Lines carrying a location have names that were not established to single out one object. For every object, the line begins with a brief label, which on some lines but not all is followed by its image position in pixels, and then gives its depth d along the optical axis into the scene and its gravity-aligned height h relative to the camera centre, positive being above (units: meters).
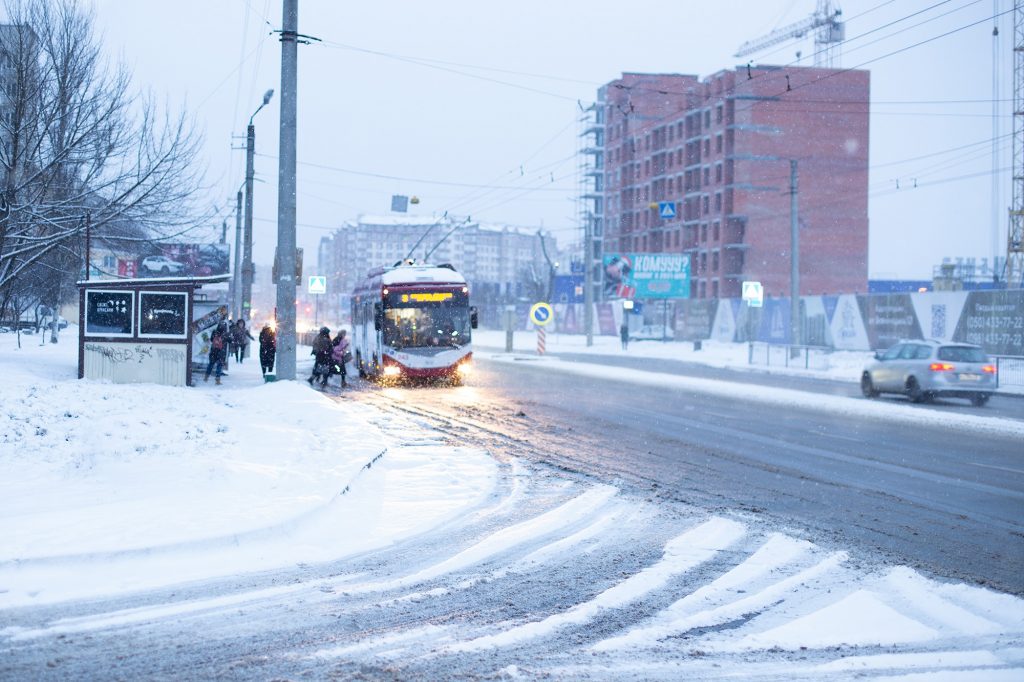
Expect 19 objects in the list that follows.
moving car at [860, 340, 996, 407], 23.91 -0.86
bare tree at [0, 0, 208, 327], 19.02 +3.69
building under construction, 89.62 +14.65
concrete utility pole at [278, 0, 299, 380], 18.70 +2.59
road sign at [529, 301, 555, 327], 45.97 +0.80
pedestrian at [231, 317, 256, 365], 33.66 -0.38
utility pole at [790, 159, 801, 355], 38.81 +2.65
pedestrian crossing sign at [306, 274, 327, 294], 45.75 +2.00
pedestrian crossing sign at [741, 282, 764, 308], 42.50 +1.88
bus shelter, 19.31 -0.13
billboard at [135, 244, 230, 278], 51.27 +3.35
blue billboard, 71.69 +4.39
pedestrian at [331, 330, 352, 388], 27.73 -0.80
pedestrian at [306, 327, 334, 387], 26.80 -0.79
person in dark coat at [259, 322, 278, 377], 27.25 -0.66
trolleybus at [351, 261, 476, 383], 27.62 +0.14
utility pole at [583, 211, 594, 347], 57.41 +3.02
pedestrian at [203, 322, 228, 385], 24.78 -0.66
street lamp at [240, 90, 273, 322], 30.70 +3.33
